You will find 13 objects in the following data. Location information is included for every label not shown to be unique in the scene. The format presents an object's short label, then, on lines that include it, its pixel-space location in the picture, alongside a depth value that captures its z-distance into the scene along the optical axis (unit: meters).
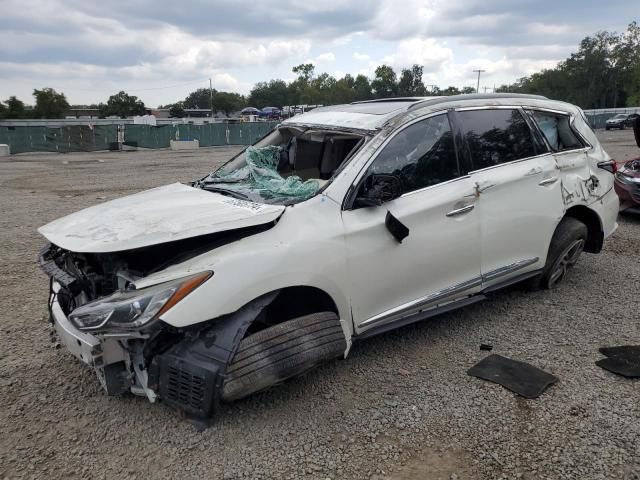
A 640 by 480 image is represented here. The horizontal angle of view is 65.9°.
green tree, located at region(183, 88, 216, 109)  122.06
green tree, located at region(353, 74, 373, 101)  96.56
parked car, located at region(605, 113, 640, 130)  44.25
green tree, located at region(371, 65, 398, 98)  81.77
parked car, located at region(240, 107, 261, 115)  78.98
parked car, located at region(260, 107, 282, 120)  63.54
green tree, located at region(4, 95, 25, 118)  73.19
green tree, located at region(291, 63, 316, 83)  114.75
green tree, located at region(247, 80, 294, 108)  118.56
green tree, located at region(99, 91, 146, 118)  91.06
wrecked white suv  2.56
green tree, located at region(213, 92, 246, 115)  109.94
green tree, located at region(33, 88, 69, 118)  78.81
